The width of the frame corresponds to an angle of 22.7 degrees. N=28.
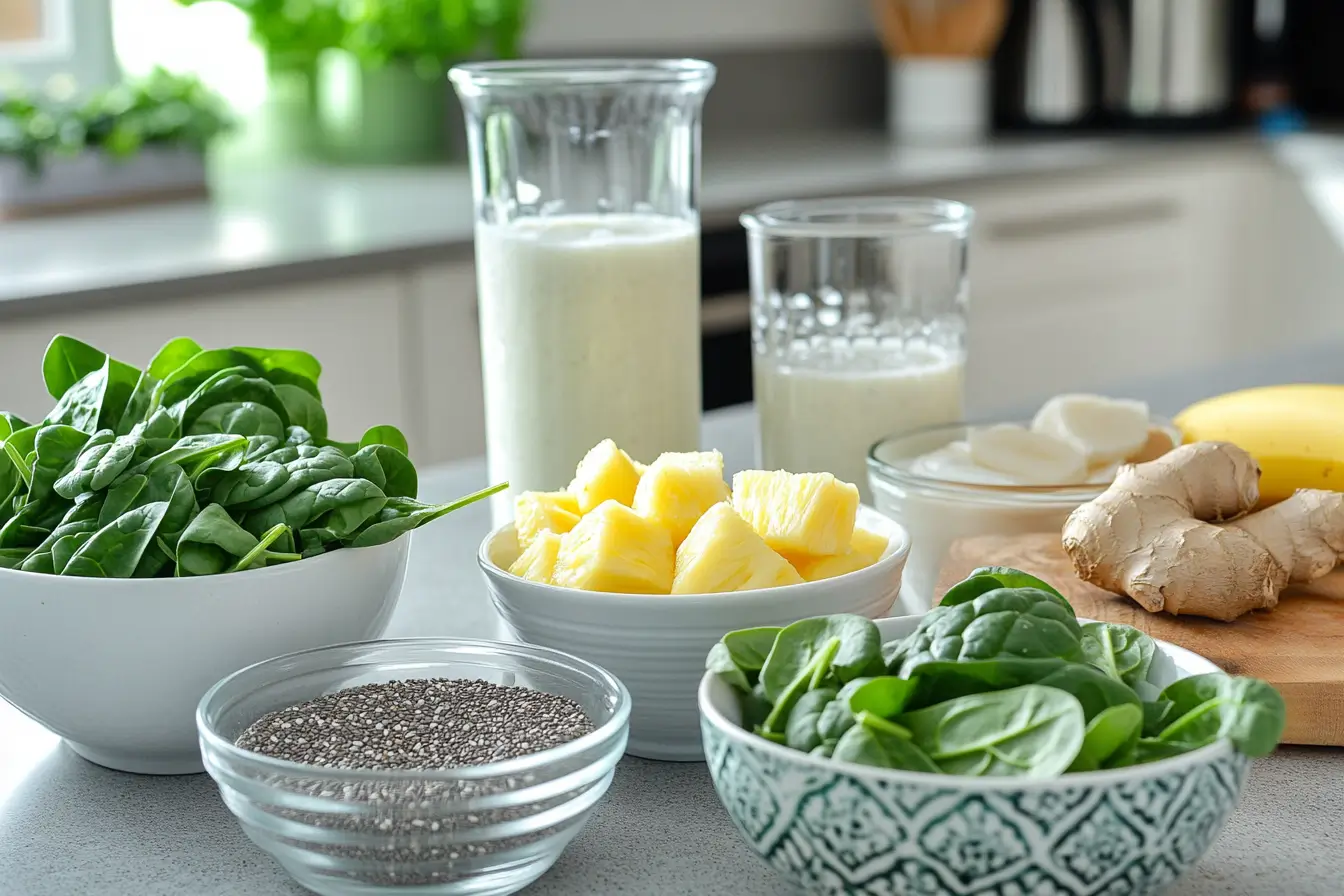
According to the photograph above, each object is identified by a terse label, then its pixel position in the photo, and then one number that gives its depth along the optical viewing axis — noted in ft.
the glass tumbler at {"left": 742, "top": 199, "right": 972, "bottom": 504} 4.15
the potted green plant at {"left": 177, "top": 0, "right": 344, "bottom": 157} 9.27
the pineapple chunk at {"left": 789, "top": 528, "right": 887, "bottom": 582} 3.36
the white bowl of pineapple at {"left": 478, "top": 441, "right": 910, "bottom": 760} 3.30
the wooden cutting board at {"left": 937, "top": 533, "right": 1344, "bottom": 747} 3.41
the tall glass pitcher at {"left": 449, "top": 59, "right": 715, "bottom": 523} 4.04
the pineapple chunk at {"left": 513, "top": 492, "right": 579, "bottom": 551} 3.45
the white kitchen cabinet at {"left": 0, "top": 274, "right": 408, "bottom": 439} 6.19
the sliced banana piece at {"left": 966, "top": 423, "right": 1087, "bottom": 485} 3.82
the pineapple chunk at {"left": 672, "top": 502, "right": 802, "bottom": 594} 3.30
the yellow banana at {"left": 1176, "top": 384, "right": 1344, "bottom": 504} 4.03
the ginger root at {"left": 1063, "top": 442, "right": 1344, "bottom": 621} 3.53
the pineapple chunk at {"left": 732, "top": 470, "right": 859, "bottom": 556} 3.36
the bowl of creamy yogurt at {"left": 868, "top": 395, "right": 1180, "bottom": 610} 3.81
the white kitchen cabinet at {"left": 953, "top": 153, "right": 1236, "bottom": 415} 9.78
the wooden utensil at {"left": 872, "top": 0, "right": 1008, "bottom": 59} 11.39
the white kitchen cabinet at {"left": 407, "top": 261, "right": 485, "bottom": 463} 7.27
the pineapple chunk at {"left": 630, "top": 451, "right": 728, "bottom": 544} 3.38
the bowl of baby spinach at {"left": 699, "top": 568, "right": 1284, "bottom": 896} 2.92
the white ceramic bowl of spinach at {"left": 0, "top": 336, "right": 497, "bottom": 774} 3.25
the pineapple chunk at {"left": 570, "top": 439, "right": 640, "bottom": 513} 3.46
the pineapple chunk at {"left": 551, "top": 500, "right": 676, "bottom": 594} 3.31
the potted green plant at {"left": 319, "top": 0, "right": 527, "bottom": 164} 9.12
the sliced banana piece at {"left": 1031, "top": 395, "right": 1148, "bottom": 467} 3.89
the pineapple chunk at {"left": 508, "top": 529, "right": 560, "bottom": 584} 3.37
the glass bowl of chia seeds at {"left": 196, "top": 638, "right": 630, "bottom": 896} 3.02
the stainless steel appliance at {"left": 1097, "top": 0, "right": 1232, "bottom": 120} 11.18
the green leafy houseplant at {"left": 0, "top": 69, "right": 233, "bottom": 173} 8.04
